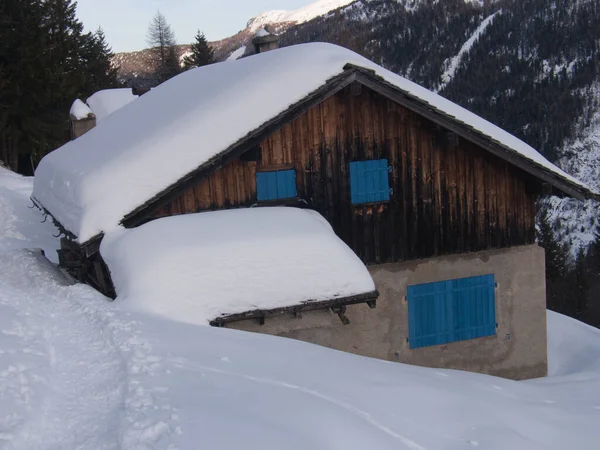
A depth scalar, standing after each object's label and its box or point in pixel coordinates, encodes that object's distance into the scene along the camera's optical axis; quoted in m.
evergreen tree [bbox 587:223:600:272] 68.31
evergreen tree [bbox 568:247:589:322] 54.97
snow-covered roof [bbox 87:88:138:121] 31.17
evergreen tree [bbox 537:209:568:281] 50.75
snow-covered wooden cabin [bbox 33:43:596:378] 11.07
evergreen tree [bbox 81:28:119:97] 44.94
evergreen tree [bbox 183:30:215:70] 62.44
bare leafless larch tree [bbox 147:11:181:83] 77.19
